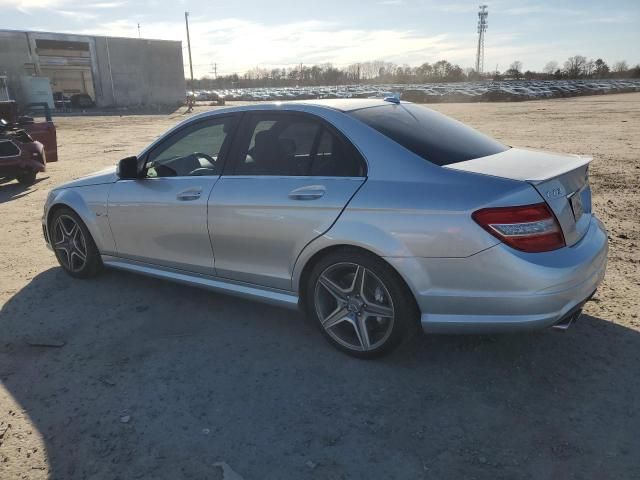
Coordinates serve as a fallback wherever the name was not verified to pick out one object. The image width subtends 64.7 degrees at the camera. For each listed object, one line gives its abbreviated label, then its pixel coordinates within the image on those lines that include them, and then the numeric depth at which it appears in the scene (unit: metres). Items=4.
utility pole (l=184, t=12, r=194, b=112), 57.12
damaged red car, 9.44
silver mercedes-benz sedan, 2.74
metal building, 45.00
